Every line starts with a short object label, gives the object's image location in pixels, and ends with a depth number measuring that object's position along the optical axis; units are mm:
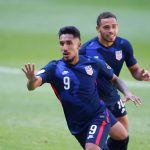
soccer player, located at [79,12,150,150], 20297
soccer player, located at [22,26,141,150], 17937
